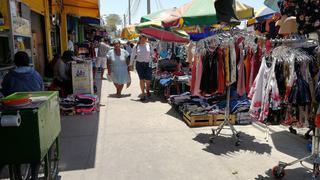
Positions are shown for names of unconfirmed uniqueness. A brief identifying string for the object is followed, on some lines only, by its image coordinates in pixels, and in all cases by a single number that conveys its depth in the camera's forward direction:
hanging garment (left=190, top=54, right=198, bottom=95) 4.25
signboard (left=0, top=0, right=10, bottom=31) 4.33
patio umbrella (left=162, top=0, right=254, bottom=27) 5.22
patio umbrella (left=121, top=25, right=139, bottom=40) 15.68
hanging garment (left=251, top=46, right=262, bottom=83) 3.95
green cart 2.18
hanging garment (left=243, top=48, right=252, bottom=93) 4.03
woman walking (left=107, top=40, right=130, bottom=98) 7.61
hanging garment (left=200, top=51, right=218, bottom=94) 4.04
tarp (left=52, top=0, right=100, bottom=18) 8.09
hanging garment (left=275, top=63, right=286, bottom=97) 2.95
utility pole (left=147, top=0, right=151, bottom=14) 19.60
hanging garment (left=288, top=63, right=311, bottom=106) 2.74
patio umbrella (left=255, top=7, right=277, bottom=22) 7.03
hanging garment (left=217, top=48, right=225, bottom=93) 4.01
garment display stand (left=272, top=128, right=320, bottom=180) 2.85
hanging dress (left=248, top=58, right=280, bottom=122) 2.92
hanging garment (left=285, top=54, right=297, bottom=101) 2.83
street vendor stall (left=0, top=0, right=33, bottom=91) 4.37
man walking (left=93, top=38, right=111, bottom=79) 11.90
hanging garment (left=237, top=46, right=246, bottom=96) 4.03
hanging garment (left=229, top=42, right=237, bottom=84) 3.99
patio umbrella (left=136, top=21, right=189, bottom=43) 7.98
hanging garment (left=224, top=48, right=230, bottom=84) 3.99
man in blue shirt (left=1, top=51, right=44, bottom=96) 3.50
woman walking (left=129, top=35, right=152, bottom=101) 7.18
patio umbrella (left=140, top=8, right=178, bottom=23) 7.24
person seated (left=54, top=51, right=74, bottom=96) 6.32
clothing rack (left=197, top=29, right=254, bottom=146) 4.05
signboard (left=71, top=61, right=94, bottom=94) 6.35
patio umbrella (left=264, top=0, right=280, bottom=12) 4.41
